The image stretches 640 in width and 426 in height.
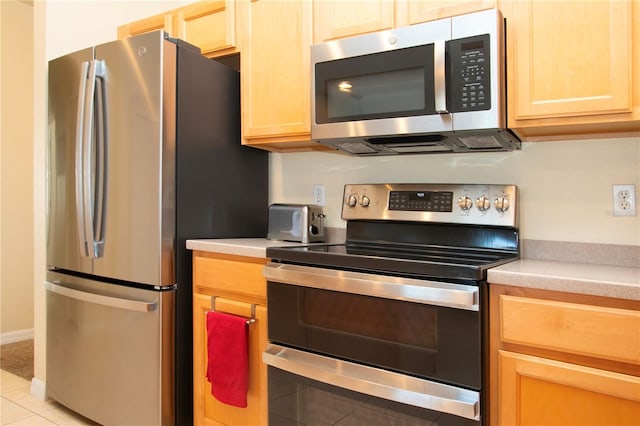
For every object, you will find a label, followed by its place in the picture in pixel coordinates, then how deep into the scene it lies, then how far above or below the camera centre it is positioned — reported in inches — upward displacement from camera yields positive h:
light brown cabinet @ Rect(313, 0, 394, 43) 67.9 +32.0
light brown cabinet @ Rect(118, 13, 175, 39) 93.6 +42.7
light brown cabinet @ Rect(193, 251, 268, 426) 68.3 -16.7
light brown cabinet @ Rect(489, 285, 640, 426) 42.2 -15.4
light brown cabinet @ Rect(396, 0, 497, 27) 61.1 +29.8
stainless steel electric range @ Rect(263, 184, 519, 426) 49.1 -12.9
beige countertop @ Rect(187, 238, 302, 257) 68.7 -5.3
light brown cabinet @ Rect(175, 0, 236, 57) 84.3 +38.4
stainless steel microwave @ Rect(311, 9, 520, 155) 57.6 +18.2
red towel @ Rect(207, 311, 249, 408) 67.9 -23.0
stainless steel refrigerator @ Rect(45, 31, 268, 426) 73.0 +1.1
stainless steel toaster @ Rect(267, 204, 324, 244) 81.8 -1.7
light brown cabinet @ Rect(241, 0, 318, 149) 75.7 +25.8
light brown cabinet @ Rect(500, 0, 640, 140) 51.8 +18.5
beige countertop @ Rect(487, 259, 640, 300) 42.3 -7.1
